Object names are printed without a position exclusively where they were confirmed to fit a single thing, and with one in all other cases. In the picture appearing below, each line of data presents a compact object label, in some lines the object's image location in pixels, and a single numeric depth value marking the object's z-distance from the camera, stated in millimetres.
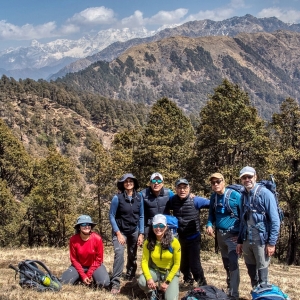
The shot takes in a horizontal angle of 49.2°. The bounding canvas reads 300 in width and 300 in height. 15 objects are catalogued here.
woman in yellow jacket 6611
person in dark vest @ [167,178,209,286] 7566
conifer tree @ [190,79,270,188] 19078
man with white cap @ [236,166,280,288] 6195
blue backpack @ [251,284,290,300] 5203
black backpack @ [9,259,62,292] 7300
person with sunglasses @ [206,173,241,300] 6891
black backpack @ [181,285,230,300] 5809
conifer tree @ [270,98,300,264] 19438
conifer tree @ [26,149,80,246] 24391
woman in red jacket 7844
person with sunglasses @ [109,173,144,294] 7883
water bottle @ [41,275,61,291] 7307
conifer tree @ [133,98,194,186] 21344
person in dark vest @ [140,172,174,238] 7793
